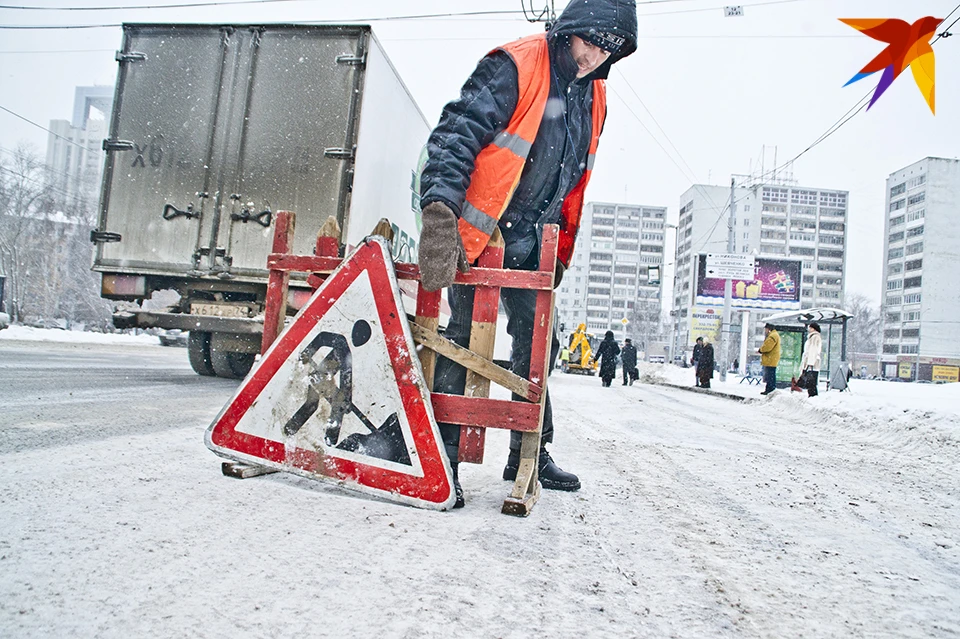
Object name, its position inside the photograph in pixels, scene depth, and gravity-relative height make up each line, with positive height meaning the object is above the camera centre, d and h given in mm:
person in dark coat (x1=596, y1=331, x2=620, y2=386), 17719 -59
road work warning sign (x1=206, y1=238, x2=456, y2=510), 2131 -240
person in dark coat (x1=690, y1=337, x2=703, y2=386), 20000 +454
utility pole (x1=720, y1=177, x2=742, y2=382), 26028 +3649
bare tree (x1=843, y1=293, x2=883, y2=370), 95500 +6760
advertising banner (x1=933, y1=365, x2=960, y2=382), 66750 +1485
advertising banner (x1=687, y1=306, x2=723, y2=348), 54197 +4022
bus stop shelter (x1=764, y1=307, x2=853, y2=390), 16188 +1386
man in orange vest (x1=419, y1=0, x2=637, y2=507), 2320 +773
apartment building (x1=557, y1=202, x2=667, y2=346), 143625 +22667
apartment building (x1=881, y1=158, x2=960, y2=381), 84125 +16700
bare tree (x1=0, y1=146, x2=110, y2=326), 33000 +3975
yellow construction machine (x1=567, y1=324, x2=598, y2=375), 27609 +59
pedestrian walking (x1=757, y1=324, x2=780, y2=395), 15086 +382
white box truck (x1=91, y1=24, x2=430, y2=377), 6262 +1731
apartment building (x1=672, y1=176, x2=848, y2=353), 125312 +27850
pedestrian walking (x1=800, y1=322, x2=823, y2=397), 12653 +294
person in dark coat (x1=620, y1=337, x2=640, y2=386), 20250 +6
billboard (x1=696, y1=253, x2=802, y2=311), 41062 +5340
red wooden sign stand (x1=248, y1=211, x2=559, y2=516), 2377 -35
